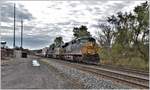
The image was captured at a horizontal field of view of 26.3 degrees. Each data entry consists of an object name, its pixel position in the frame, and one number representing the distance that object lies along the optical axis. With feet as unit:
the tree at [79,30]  290.66
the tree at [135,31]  137.95
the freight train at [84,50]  115.44
